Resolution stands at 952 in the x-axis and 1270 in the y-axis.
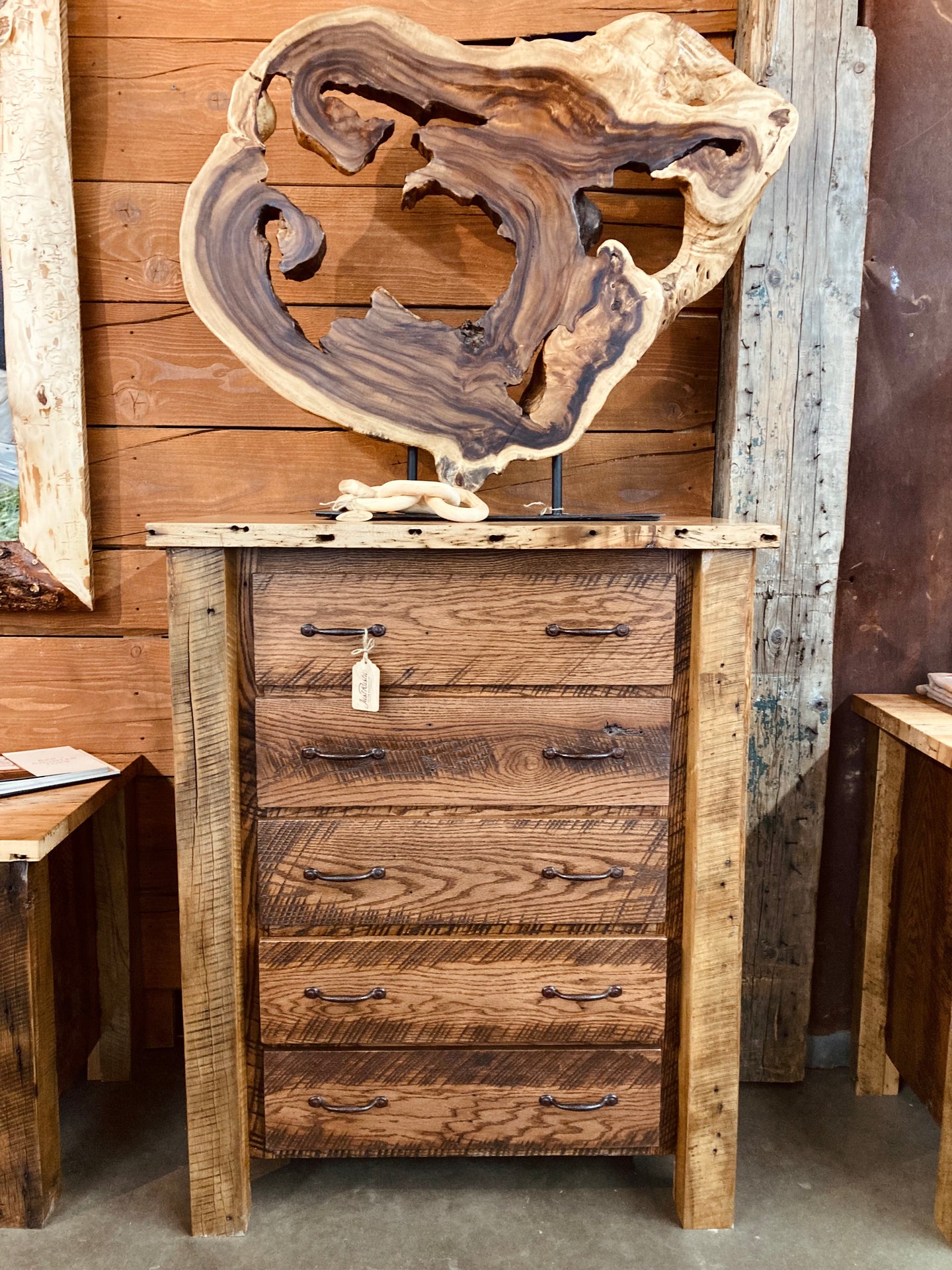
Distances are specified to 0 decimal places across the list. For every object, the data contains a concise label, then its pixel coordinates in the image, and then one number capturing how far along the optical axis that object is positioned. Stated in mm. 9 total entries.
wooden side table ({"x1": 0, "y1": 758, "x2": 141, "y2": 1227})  1397
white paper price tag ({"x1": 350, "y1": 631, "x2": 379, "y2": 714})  1310
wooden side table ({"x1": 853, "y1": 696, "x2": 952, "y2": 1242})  1536
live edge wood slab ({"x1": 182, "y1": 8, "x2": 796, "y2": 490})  1483
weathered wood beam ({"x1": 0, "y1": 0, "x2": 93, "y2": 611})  1622
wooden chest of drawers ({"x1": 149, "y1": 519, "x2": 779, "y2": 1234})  1327
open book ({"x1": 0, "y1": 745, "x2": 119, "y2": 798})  1615
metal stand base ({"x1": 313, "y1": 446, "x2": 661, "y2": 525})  1445
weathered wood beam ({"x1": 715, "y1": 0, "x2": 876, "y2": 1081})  1635
